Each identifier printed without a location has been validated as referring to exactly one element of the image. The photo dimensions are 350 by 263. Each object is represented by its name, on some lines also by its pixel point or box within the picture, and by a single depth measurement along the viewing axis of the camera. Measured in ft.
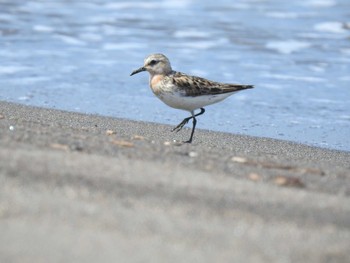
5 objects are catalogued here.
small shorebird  50.85
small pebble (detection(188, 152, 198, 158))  37.24
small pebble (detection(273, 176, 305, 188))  32.17
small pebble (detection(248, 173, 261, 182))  32.68
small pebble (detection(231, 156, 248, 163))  36.88
